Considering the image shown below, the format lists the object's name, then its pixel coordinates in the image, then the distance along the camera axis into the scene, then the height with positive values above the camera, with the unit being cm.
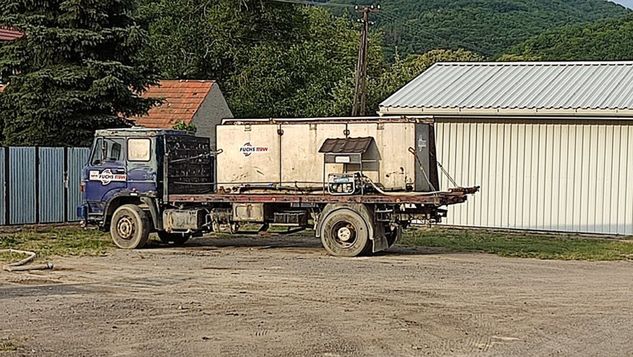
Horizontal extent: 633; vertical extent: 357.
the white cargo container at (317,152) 2134 -9
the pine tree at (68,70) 2953 +206
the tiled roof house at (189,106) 4253 +164
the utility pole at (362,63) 4266 +331
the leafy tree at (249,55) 5706 +493
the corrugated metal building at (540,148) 2683 +4
